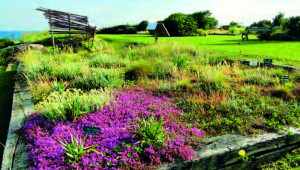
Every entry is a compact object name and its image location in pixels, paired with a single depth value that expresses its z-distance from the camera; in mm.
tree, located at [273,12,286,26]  21408
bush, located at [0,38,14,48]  15539
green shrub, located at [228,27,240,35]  22958
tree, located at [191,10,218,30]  24170
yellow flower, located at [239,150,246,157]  2643
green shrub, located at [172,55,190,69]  7039
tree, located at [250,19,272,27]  28344
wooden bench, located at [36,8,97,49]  10461
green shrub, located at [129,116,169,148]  2664
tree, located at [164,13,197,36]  20125
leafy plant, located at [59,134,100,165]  2387
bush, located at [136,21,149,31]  28178
